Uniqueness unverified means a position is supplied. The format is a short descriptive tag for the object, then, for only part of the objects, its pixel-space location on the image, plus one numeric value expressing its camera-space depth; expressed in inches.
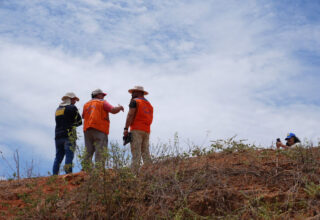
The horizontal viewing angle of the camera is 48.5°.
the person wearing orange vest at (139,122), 296.2
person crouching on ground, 357.6
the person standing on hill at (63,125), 313.6
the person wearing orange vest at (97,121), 304.8
